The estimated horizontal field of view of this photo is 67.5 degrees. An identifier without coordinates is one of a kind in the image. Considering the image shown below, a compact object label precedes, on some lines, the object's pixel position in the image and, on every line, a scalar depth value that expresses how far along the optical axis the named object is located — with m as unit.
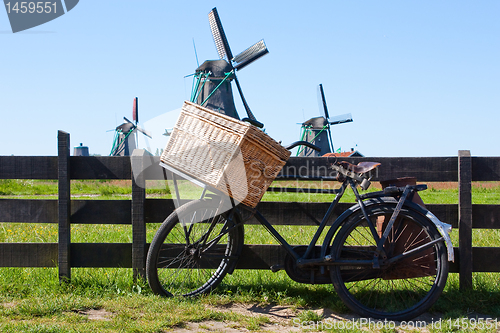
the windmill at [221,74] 23.67
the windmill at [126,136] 44.91
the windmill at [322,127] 38.94
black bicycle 3.10
